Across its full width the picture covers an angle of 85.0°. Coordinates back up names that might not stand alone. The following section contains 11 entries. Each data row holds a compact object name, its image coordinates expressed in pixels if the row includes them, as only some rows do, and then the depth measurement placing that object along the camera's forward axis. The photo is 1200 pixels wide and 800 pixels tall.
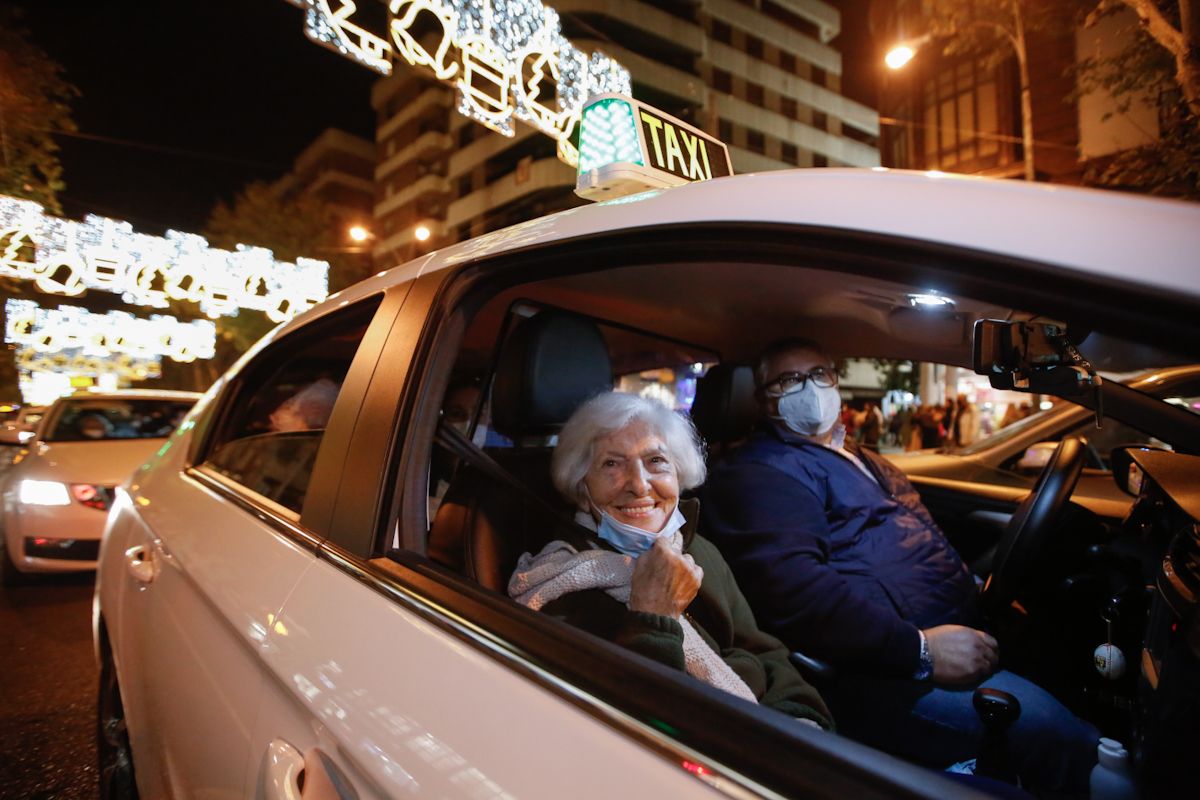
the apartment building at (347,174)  48.38
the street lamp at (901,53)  11.53
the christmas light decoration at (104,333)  17.27
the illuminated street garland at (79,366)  25.09
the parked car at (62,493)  4.54
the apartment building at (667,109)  30.52
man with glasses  1.81
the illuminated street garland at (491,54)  6.96
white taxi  0.70
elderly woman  1.33
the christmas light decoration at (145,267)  12.12
